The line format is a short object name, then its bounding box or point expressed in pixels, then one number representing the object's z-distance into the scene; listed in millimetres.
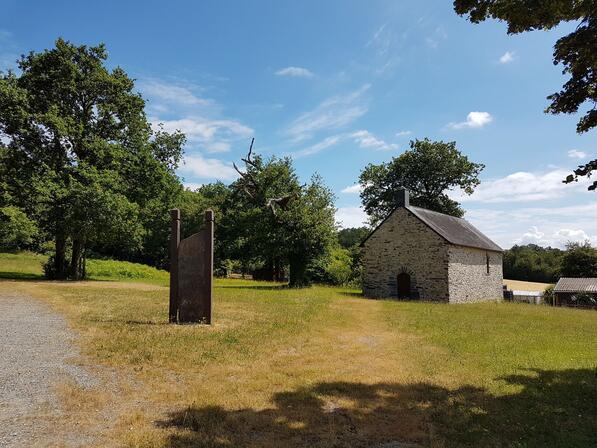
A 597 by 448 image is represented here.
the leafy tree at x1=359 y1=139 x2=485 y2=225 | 47781
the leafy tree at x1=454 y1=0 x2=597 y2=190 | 6320
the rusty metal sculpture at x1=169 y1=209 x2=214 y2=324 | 11758
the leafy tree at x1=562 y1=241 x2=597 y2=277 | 55494
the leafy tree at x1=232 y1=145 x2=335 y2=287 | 30000
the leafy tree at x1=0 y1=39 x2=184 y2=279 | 24375
